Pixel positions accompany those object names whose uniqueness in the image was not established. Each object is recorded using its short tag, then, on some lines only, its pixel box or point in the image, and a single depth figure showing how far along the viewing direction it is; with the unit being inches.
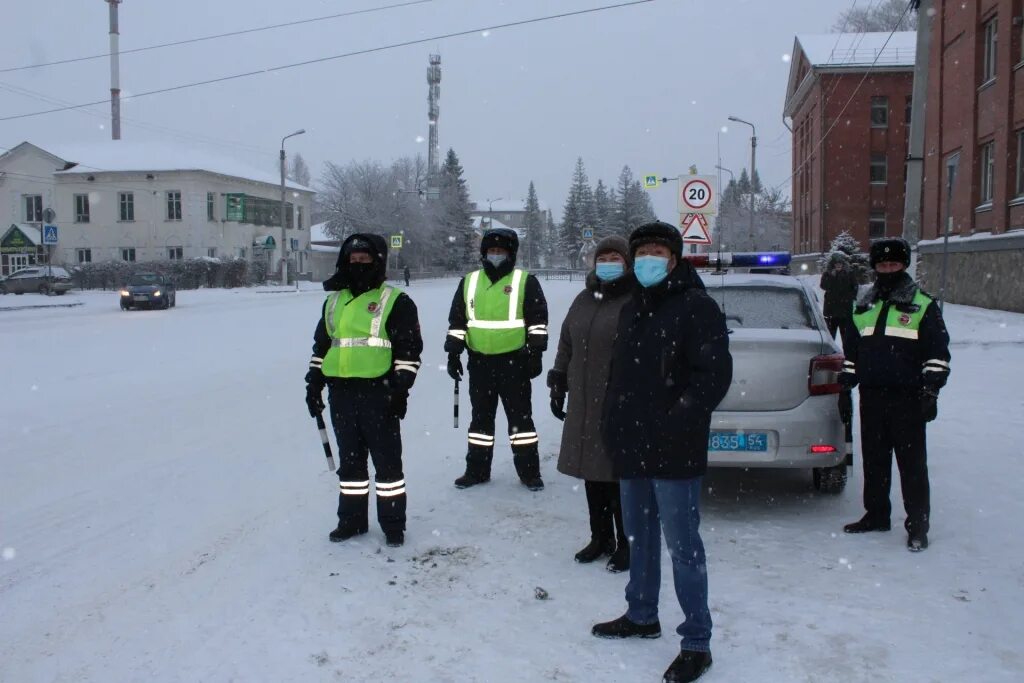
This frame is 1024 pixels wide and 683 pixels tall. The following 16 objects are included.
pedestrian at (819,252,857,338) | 538.6
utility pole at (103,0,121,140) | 2664.9
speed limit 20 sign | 582.6
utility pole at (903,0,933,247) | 528.7
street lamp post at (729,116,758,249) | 1725.4
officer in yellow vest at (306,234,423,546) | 201.5
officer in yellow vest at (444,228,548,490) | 248.5
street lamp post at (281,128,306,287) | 1956.4
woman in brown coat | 180.7
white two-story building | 2257.6
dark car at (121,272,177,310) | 1191.6
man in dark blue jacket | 135.4
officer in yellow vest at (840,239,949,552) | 197.5
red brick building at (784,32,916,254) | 1737.2
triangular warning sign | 578.2
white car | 216.2
